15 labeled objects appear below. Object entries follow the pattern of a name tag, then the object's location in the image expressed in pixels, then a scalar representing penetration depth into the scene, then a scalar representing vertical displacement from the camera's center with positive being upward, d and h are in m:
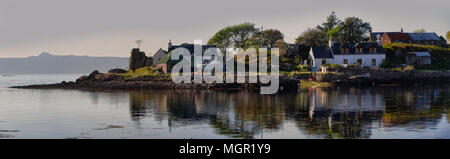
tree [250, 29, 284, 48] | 108.47 +10.14
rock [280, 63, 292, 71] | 88.12 +2.09
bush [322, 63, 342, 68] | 84.41 +2.23
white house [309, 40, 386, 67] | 91.43 +4.51
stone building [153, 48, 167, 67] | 106.38 +5.34
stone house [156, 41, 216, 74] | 94.06 +4.41
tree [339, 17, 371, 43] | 107.19 +11.65
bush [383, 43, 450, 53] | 98.91 +6.38
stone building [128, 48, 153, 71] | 110.00 +4.58
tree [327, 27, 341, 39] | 103.44 +10.47
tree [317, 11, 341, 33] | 110.81 +13.62
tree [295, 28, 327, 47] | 104.27 +9.27
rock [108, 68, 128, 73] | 105.86 +1.77
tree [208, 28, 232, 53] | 108.88 +9.58
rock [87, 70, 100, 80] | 101.75 +0.79
